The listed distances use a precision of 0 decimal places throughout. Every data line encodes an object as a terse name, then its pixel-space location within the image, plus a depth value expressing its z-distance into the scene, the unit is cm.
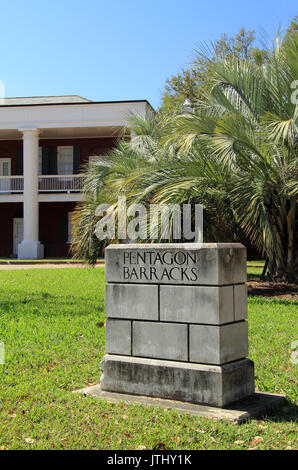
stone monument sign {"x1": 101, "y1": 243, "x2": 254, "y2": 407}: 477
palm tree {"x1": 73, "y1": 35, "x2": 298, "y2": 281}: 1091
